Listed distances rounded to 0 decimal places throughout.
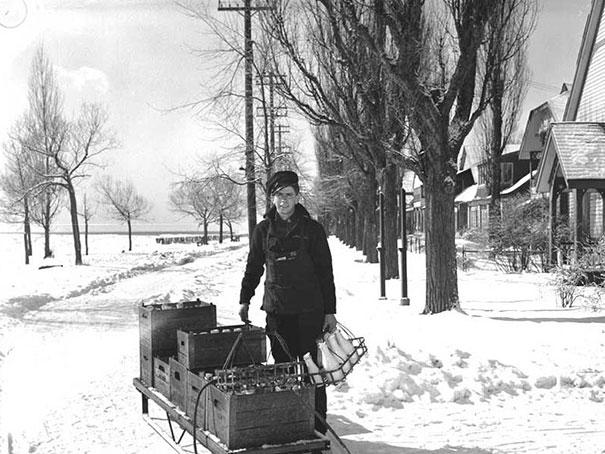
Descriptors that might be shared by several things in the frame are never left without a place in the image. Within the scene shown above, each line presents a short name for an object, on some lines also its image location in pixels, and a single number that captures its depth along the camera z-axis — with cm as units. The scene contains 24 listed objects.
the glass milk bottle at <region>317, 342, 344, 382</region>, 464
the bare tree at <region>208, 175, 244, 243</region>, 7162
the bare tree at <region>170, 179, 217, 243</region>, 7262
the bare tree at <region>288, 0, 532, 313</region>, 1091
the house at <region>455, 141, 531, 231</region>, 4374
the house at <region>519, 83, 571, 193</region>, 3428
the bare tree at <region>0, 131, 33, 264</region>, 3925
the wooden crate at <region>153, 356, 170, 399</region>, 532
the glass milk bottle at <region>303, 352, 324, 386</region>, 456
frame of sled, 397
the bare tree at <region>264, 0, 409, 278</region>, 1340
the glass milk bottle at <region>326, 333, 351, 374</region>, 467
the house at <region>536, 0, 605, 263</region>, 1977
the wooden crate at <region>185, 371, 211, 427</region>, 445
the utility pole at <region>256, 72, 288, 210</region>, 2202
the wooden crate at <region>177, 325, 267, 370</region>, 502
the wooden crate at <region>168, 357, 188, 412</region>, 488
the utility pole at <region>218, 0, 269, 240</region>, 1811
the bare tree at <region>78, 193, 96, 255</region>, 6002
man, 525
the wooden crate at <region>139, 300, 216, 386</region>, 577
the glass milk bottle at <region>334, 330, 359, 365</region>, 469
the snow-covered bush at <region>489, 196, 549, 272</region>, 2267
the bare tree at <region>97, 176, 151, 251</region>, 6975
